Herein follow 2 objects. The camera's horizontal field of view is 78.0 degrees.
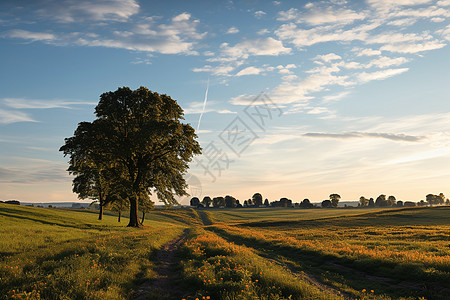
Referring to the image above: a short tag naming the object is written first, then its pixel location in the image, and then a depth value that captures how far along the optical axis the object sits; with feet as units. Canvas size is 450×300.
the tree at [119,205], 150.71
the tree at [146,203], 139.65
